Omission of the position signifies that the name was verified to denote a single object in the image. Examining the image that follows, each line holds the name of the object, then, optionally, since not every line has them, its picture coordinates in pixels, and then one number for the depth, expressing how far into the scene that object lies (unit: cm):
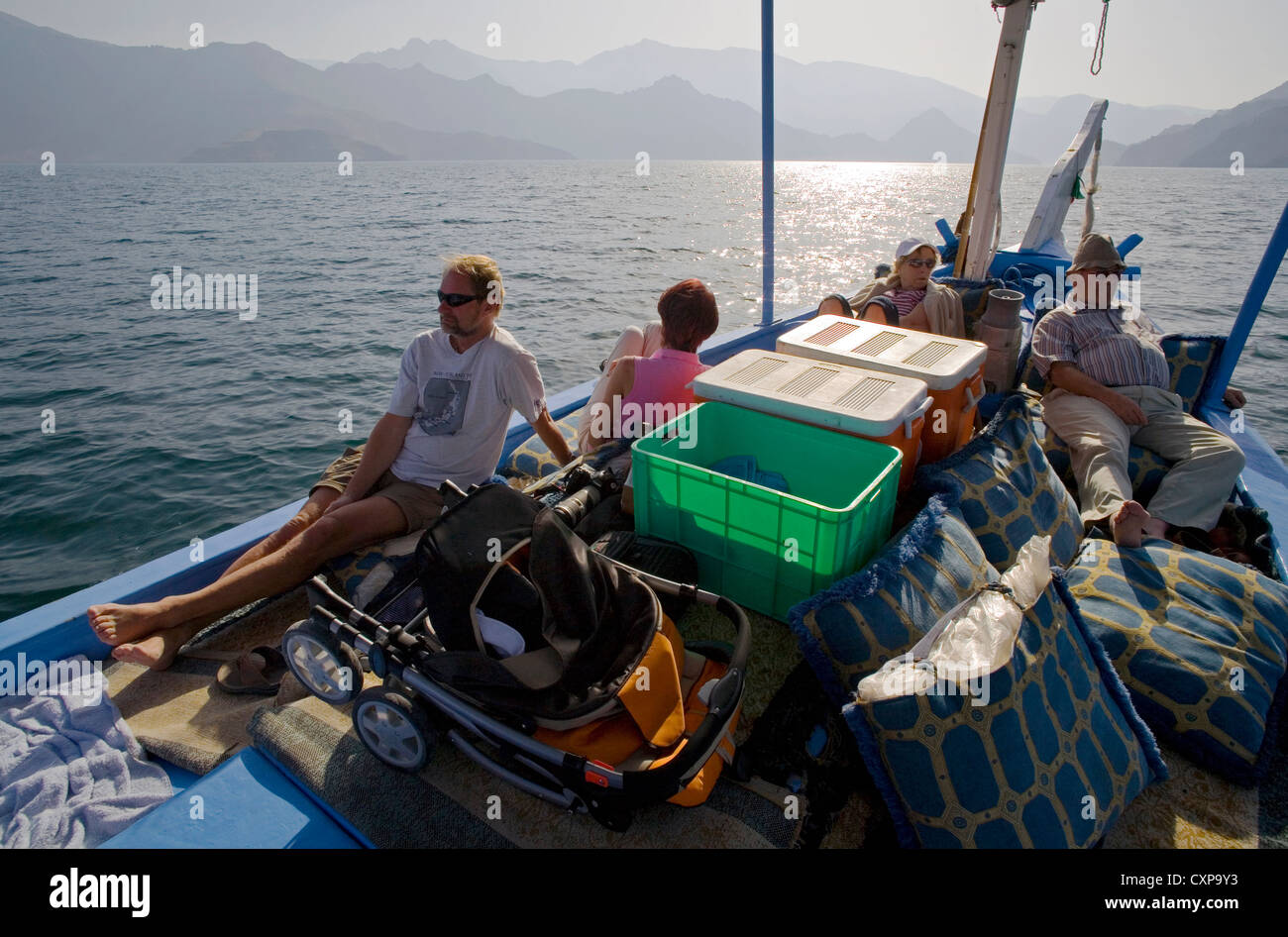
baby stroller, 176
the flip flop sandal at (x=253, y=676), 275
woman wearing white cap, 434
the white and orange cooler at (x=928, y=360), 281
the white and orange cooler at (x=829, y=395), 241
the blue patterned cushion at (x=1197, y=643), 213
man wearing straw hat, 326
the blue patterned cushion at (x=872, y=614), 194
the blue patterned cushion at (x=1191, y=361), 427
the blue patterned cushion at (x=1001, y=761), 161
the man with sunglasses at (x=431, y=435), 306
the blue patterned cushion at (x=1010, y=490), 257
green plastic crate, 215
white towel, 214
